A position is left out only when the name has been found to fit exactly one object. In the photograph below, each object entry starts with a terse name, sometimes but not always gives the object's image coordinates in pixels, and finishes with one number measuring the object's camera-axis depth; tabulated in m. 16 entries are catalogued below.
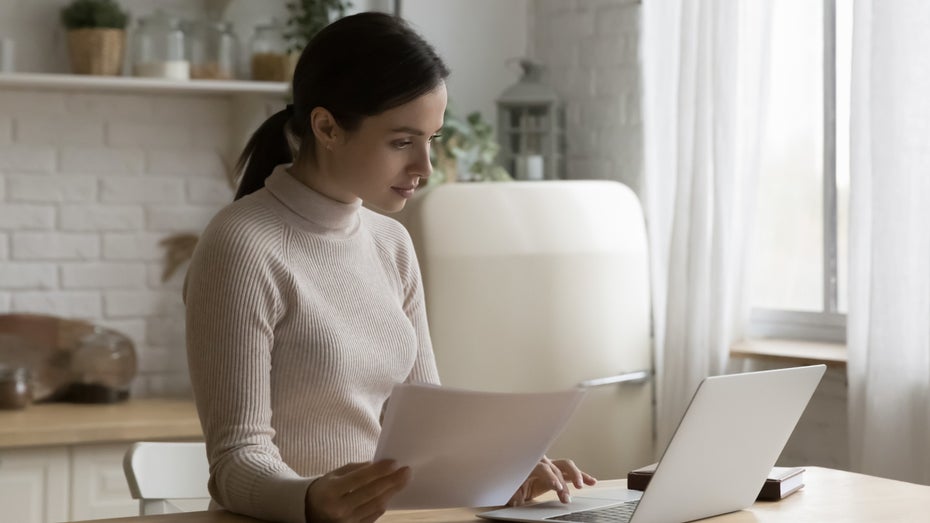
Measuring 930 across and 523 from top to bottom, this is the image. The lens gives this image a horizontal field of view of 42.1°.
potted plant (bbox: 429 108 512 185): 3.42
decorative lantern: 3.61
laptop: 1.42
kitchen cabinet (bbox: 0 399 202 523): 2.97
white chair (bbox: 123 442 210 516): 1.95
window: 3.02
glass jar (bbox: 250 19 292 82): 3.53
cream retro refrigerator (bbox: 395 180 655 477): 2.95
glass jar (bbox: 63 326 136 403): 3.36
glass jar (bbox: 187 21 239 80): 3.48
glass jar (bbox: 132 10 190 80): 3.40
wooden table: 1.56
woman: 1.53
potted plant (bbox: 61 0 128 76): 3.35
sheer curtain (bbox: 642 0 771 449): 3.02
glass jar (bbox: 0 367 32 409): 3.21
